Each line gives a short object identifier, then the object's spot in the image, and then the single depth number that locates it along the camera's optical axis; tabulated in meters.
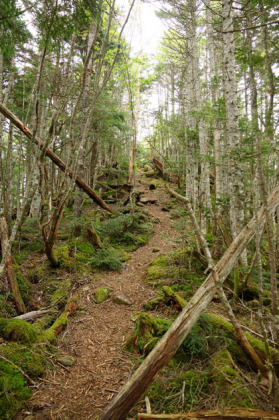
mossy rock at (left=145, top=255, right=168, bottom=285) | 5.99
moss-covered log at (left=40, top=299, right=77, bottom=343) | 3.51
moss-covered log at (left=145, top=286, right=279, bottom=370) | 2.87
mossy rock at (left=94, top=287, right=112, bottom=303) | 5.18
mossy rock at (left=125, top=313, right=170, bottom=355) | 3.47
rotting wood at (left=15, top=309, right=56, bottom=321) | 3.82
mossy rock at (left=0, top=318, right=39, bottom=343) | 3.14
